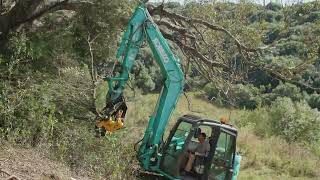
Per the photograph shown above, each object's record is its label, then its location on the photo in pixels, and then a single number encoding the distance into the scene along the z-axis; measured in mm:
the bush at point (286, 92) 41094
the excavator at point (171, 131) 9719
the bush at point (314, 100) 47219
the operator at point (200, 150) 9711
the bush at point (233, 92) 12367
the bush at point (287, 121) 24562
